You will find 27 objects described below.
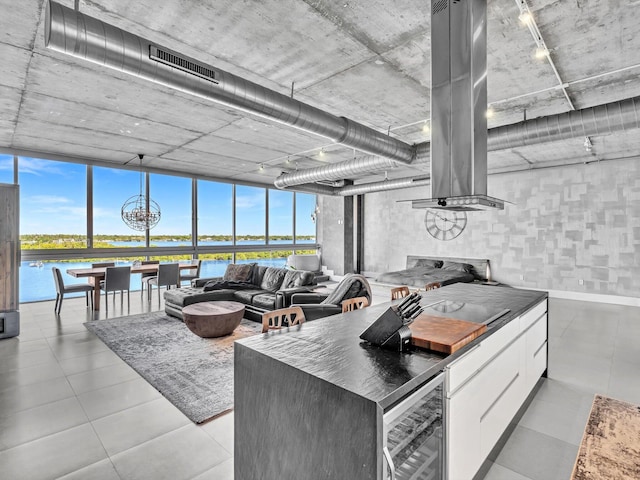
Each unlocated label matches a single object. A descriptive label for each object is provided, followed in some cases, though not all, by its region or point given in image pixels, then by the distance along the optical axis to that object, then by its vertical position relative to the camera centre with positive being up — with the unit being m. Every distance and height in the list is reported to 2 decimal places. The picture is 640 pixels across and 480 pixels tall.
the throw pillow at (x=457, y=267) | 8.68 -0.77
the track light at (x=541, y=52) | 3.14 +1.79
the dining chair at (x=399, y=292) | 3.62 -0.62
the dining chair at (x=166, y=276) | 6.77 -0.78
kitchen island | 1.19 -0.69
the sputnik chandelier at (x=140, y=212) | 7.17 +0.59
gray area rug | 2.87 -1.37
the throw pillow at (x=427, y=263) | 9.30 -0.70
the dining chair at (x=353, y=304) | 3.21 -0.68
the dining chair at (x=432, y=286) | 4.49 -0.65
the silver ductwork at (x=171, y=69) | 2.30 +1.46
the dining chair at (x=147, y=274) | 7.22 -0.80
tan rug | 0.98 -0.69
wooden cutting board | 1.60 -0.51
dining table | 5.98 -0.64
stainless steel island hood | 2.59 +1.13
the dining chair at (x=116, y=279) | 5.92 -0.74
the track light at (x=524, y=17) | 2.53 +1.71
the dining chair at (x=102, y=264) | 7.03 -0.56
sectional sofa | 5.19 -0.89
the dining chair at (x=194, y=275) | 7.68 -0.88
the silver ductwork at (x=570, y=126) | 3.94 +1.47
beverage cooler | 1.48 -0.95
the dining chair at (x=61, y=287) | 5.79 -0.87
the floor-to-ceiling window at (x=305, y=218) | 12.09 +0.75
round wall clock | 9.24 +0.42
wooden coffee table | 4.30 -1.07
